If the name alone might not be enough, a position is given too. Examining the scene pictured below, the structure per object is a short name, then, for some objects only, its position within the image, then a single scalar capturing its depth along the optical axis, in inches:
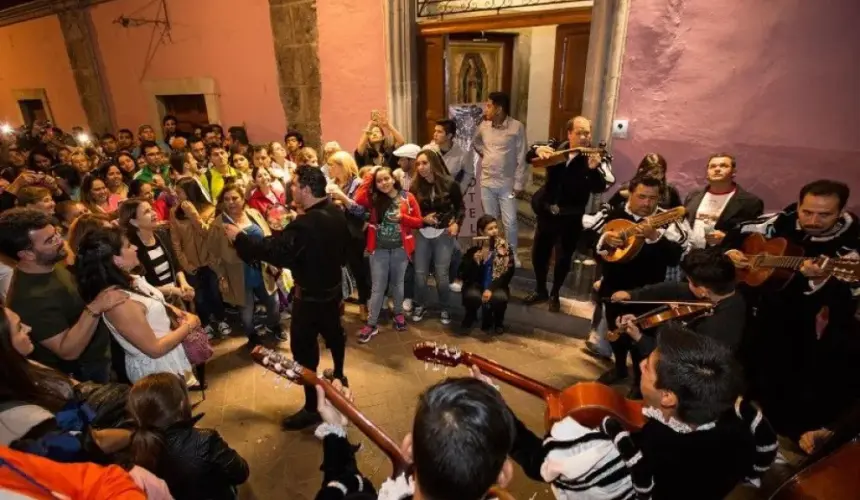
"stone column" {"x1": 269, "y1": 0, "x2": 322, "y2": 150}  278.4
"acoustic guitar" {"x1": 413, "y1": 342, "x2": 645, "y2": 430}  81.2
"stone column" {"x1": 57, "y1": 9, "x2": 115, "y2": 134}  400.8
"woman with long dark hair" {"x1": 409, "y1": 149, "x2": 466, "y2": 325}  187.5
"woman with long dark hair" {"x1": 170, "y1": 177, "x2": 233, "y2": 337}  170.9
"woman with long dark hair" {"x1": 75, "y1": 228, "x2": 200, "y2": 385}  96.7
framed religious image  310.3
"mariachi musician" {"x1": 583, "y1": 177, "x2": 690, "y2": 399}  138.3
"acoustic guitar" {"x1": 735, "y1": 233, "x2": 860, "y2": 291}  111.9
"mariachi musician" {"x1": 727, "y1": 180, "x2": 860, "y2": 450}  118.5
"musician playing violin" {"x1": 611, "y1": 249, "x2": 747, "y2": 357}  111.8
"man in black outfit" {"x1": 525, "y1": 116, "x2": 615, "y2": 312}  176.4
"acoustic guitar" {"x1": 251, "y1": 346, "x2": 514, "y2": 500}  65.9
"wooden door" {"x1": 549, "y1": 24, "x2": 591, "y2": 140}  219.9
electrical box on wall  195.9
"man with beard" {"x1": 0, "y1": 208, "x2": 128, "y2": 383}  99.9
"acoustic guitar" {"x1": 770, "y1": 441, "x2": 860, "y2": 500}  76.9
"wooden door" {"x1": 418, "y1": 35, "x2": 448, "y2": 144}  253.3
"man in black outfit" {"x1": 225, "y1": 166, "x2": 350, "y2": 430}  120.0
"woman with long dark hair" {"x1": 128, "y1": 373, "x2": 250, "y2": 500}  75.1
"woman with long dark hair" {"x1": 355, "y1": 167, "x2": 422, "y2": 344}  177.9
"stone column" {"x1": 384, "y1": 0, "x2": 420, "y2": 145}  246.5
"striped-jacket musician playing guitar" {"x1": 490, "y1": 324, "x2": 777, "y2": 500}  65.9
